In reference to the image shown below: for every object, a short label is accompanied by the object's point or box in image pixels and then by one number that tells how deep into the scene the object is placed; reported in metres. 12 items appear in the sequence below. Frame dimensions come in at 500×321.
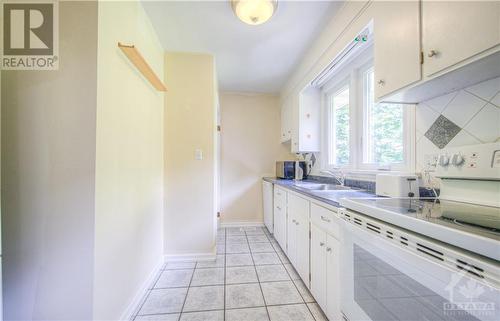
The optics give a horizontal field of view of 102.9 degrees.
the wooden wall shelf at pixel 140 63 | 1.35
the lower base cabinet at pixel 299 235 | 1.74
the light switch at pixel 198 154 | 2.45
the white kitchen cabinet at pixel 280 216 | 2.42
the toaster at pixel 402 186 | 1.24
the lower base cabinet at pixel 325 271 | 1.25
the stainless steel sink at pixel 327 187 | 2.13
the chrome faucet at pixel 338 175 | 2.20
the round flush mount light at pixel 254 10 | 1.55
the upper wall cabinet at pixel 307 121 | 2.81
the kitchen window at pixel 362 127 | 1.57
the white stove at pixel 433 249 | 0.52
